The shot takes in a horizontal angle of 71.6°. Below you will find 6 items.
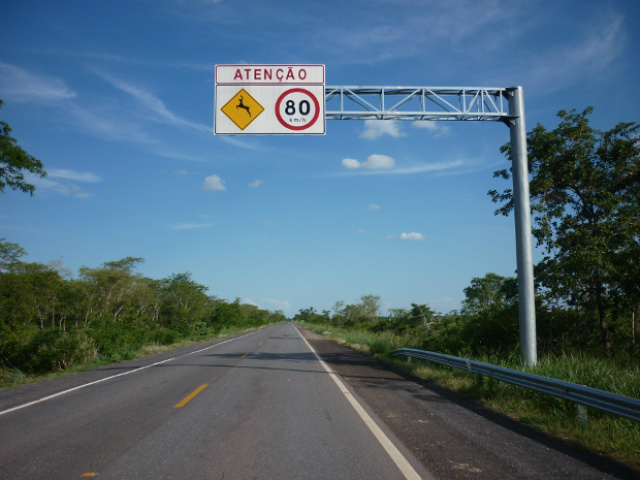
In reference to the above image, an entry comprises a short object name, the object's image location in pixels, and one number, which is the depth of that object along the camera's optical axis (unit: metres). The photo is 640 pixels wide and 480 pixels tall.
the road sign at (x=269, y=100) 10.73
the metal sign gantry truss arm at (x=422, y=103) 11.29
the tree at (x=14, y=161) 20.33
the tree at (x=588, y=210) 12.12
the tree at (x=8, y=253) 43.44
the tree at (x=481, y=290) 53.37
